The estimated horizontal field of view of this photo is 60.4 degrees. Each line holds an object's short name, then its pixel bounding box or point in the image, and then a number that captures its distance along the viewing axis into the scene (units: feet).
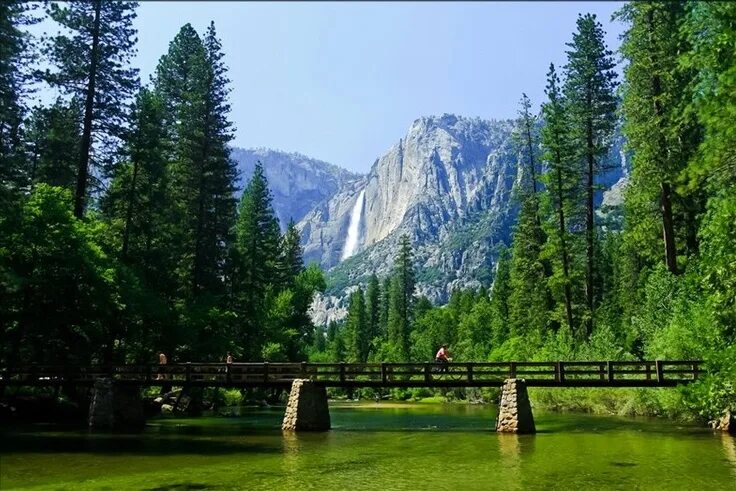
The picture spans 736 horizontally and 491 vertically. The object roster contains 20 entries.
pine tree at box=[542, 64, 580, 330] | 126.62
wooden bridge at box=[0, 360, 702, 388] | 81.15
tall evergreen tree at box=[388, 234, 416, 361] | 289.47
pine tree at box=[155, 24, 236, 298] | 134.62
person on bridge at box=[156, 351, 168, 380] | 88.38
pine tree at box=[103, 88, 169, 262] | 118.32
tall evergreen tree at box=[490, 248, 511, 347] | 225.97
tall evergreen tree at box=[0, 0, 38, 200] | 73.26
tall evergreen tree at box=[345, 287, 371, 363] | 330.13
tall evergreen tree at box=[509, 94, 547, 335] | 151.43
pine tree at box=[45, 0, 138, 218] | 107.04
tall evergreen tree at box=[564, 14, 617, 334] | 123.65
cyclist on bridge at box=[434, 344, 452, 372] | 92.50
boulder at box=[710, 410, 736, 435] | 74.76
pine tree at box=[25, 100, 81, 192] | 109.50
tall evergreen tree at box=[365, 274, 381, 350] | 345.31
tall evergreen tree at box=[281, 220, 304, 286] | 224.33
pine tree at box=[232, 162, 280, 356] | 151.64
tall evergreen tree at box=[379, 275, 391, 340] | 351.89
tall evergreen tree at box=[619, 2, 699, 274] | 92.99
